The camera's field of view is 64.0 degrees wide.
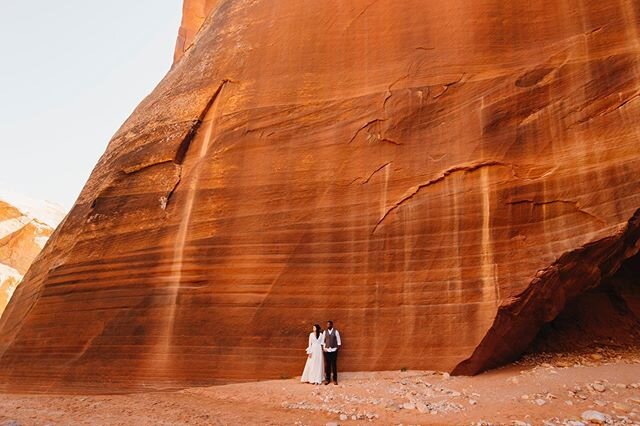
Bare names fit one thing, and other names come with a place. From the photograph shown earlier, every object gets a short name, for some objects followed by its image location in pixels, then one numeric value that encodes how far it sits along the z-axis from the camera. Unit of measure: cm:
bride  779
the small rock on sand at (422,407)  657
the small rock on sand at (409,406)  669
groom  777
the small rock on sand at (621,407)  624
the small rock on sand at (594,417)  595
